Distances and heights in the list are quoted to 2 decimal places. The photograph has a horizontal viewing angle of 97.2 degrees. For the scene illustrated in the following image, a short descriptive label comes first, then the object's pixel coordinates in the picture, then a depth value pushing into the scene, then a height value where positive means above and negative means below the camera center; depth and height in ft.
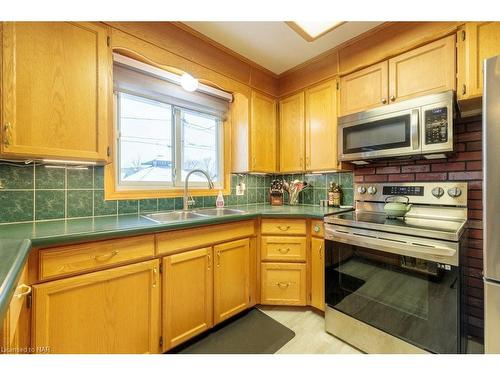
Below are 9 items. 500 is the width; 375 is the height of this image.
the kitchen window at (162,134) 5.88 +1.67
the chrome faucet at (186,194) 6.39 -0.20
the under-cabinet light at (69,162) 4.25 +0.53
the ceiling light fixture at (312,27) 4.77 +3.58
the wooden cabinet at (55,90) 3.56 +1.74
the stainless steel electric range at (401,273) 3.78 -1.73
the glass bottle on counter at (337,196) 7.16 -0.31
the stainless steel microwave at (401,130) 4.63 +1.35
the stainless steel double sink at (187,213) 5.59 -0.75
